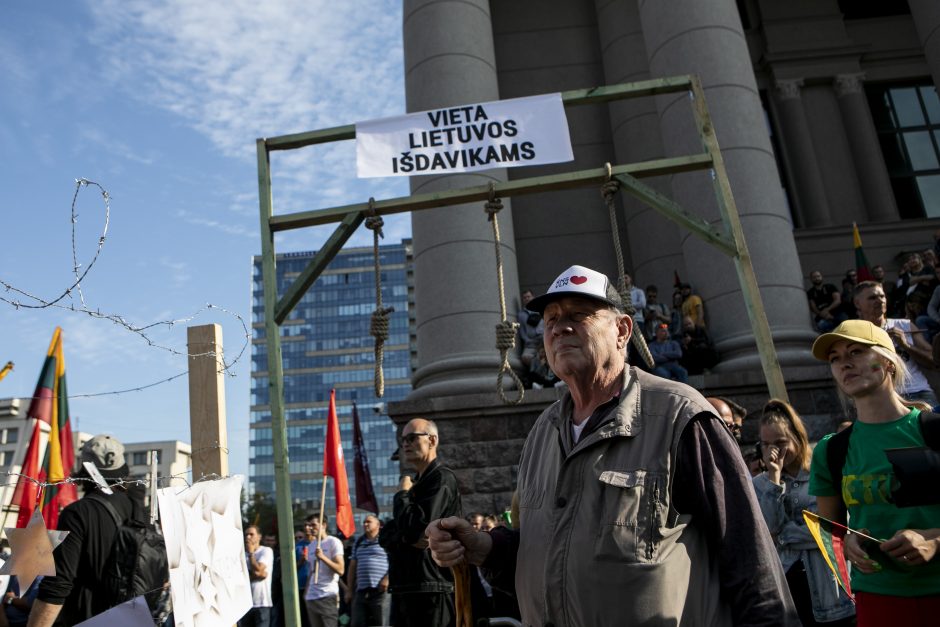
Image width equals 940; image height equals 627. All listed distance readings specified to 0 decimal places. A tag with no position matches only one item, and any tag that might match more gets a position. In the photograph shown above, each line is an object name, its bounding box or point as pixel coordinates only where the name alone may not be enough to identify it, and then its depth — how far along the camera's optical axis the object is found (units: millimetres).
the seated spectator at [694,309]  9984
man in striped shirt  9016
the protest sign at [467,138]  5941
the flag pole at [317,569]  10220
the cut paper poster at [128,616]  3340
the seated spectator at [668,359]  8898
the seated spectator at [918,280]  7755
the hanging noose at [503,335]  5836
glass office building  151250
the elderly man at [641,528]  2055
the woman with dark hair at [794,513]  3789
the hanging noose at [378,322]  5691
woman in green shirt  2750
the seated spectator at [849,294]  10532
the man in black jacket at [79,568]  3723
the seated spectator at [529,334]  10125
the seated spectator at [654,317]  10203
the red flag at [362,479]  11180
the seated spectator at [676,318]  10320
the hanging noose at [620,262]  5166
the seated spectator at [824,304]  10296
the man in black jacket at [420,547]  4766
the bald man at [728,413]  4805
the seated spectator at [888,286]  9881
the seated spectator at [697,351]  9680
